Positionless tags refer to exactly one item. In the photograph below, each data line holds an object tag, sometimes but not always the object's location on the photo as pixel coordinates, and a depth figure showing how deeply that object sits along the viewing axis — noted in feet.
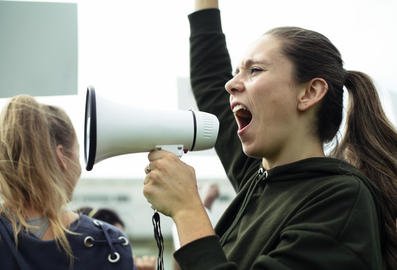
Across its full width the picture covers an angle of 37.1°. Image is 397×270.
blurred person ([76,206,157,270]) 8.61
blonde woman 4.23
